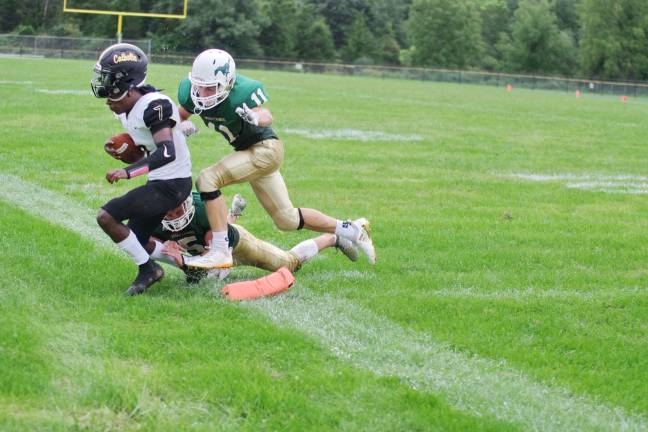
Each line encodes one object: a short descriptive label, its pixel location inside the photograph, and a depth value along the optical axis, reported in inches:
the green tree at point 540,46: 2849.4
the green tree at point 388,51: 3134.8
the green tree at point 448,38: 2960.1
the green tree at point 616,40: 2630.4
